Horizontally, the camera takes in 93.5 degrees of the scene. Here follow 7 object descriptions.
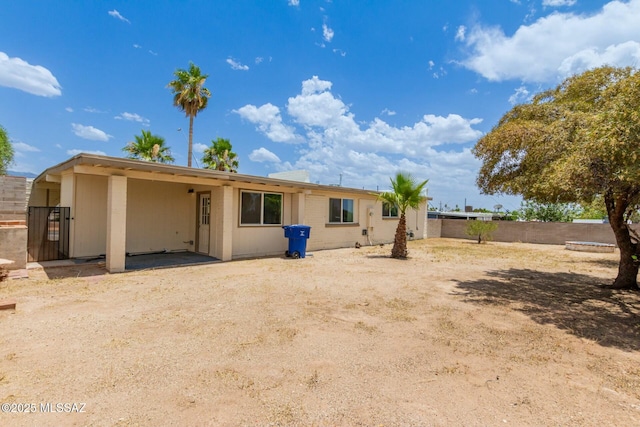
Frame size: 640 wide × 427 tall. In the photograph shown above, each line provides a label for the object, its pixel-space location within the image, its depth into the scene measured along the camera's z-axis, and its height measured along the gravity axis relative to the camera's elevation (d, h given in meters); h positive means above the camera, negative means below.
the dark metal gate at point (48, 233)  8.39 -0.56
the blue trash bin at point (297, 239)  10.44 -0.70
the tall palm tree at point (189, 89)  20.47 +8.74
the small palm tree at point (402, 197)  11.02 +0.89
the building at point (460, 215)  28.02 +0.65
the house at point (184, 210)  7.49 +0.25
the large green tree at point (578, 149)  4.32 +1.37
